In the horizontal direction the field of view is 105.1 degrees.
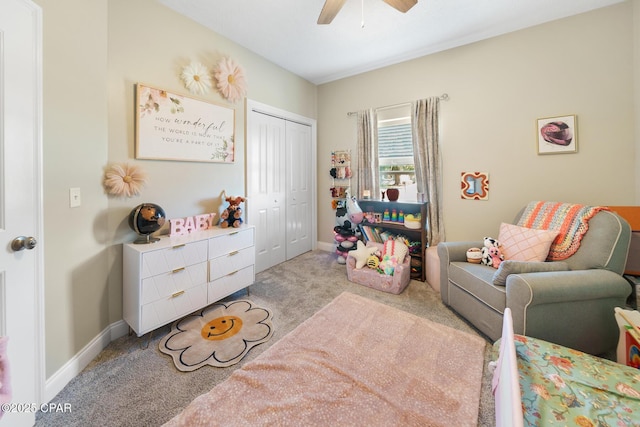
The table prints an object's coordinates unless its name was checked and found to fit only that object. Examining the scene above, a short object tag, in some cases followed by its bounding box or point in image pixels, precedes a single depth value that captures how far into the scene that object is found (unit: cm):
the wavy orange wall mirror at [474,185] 271
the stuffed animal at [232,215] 247
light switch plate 145
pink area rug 118
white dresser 169
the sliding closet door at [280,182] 300
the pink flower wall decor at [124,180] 170
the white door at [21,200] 102
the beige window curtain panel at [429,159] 289
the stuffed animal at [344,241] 331
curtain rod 286
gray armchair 146
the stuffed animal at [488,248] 208
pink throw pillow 187
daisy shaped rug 162
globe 179
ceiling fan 172
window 315
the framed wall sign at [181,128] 195
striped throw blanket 181
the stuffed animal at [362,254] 285
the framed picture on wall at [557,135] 228
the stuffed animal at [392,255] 264
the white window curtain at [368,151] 335
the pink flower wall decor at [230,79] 244
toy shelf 282
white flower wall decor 221
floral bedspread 84
